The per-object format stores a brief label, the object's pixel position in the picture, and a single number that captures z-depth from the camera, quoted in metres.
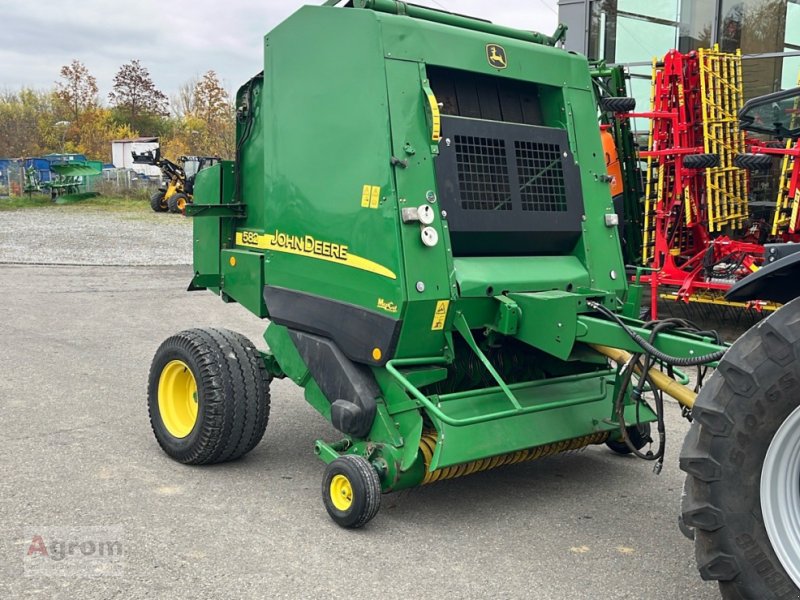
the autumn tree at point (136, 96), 50.75
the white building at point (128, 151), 43.47
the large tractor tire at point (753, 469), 2.55
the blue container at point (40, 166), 31.33
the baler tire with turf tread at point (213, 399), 4.37
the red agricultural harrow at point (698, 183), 8.01
